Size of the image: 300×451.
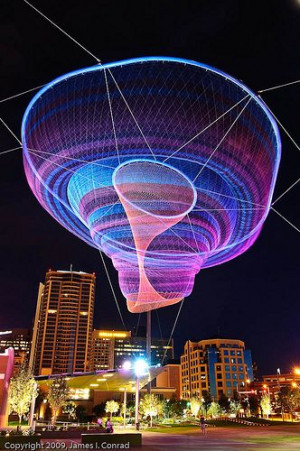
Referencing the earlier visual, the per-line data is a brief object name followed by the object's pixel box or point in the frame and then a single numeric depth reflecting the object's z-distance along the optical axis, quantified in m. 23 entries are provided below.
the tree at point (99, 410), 85.88
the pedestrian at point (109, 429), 30.68
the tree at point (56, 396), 47.50
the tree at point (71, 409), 88.50
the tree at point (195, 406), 81.88
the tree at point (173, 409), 80.19
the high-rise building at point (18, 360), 193.18
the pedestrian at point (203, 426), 40.47
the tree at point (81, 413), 81.35
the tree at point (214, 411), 88.82
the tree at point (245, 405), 106.00
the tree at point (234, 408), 101.12
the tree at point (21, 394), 41.84
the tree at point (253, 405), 107.31
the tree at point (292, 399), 74.14
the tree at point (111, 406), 73.25
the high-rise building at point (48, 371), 194.62
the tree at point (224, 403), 109.31
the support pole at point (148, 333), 60.66
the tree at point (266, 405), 84.62
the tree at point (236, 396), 126.51
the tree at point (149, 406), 62.06
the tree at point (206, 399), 103.41
